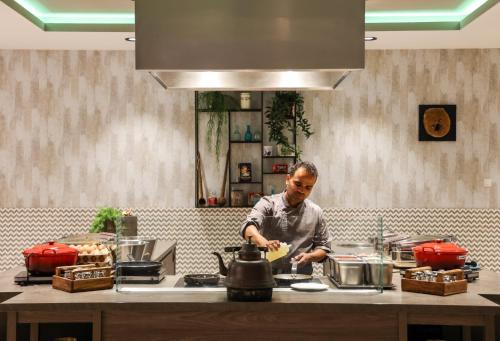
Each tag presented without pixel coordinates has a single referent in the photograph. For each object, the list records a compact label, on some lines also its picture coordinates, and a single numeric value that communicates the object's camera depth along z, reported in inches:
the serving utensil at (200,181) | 268.8
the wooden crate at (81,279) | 126.3
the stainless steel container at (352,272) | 124.1
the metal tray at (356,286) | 123.5
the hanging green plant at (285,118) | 261.1
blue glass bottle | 267.4
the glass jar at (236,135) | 268.8
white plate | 123.2
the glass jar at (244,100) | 266.2
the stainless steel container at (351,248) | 126.7
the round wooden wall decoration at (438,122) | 266.8
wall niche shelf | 269.4
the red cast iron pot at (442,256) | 139.3
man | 136.9
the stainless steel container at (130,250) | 127.8
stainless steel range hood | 127.8
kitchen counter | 114.5
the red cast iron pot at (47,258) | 138.4
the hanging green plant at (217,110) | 263.9
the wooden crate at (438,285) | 122.3
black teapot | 115.2
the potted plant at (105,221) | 231.1
